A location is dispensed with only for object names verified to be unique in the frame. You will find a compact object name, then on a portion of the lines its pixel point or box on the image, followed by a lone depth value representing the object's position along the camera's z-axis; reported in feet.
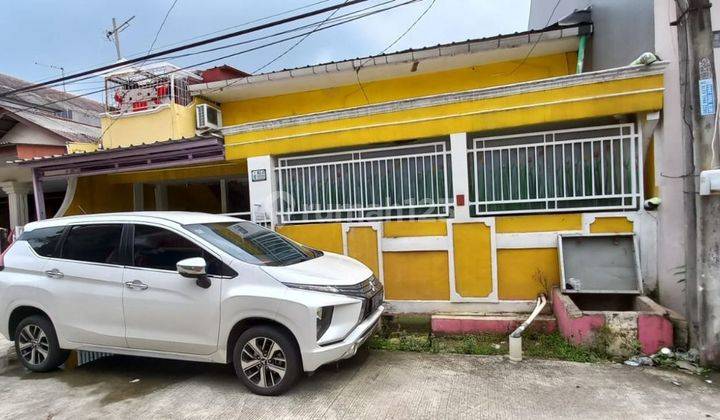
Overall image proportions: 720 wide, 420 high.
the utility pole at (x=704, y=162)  13.19
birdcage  33.58
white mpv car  12.42
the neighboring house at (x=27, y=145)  35.53
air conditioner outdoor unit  30.55
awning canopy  22.90
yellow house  17.20
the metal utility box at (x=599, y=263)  16.80
